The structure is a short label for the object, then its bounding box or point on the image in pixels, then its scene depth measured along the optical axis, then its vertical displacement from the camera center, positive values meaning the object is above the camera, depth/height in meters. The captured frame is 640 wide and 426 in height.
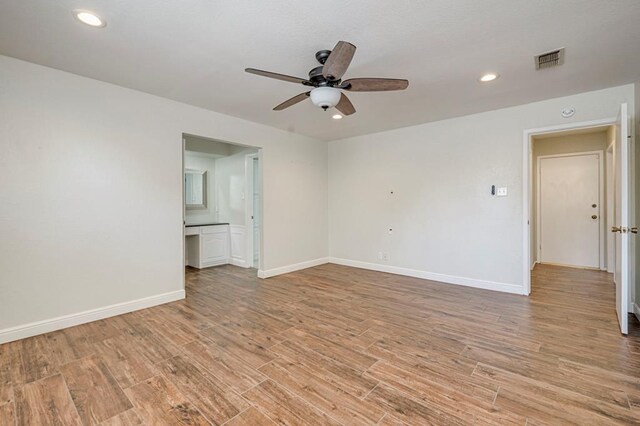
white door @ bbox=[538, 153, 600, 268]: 5.33 +0.06
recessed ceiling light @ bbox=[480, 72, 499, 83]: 2.92 +1.41
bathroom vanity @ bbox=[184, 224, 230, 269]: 5.61 -0.63
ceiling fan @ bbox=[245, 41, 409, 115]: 2.14 +1.06
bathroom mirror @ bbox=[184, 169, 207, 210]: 6.07 +0.54
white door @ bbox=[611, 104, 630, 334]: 2.61 -0.06
